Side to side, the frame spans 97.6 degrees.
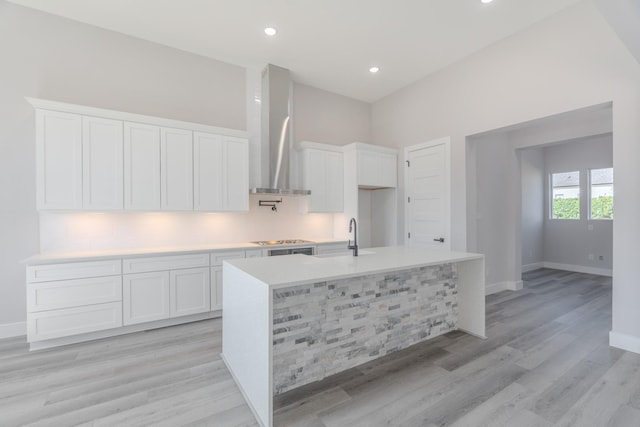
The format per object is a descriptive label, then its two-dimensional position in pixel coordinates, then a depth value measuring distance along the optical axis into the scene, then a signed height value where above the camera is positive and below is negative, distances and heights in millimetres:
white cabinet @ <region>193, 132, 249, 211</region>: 3590 +521
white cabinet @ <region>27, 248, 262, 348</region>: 2693 -872
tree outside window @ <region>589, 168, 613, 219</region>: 5641 +376
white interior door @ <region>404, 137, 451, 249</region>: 4137 +273
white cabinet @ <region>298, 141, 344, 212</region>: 4492 +609
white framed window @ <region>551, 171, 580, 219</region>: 6078 +366
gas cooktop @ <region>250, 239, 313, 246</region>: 3947 -451
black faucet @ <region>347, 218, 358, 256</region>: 2622 -336
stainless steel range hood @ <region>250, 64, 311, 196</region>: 4219 +1361
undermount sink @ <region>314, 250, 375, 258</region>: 2676 -424
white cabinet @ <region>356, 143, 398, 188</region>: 4586 +753
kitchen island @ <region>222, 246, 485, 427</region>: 1757 -815
